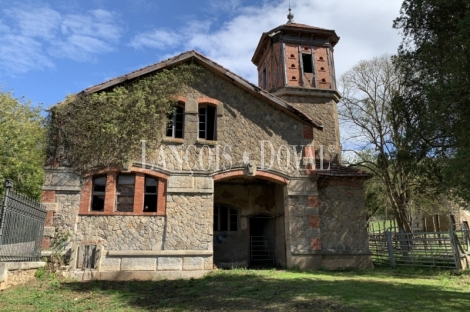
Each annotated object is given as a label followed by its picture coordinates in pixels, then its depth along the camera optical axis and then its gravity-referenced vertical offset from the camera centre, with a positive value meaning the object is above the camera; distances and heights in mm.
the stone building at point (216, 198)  11969 +1421
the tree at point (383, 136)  19781 +5553
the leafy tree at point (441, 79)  8094 +4173
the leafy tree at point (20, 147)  18562 +4925
